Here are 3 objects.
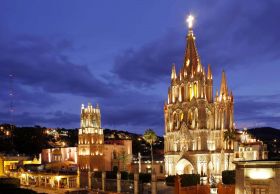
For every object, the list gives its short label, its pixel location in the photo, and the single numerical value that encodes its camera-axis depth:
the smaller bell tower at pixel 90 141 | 80.00
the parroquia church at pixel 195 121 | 65.56
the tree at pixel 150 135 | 79.69
